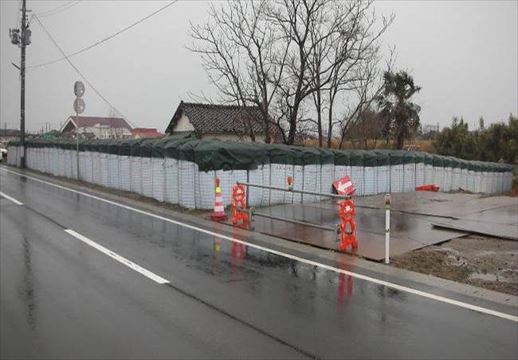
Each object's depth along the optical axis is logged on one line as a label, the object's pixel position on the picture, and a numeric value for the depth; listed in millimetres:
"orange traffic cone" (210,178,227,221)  12516
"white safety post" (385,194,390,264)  8380
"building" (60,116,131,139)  73375
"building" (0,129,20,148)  115700
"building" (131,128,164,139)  78519
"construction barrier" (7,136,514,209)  14391
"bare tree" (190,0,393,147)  23064
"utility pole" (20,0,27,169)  34250
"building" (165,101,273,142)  32188
